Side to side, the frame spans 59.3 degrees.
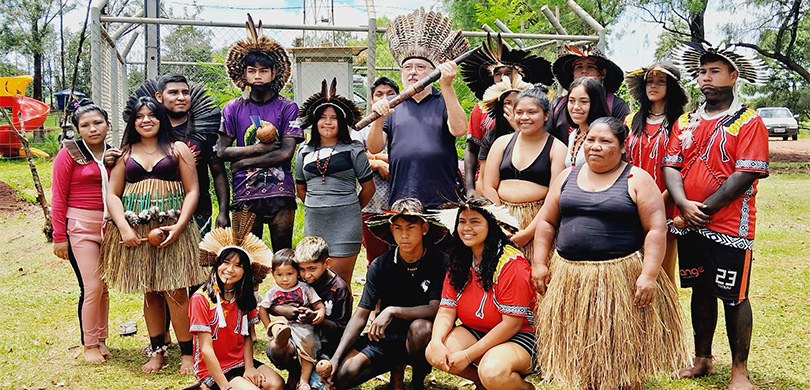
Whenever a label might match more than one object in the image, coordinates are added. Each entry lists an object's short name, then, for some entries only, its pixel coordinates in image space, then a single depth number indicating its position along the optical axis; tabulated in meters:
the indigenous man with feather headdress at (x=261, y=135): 4.33
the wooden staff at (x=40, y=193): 8.27
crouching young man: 3.64
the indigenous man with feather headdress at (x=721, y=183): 3.61
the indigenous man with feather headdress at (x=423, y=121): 4.09
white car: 26.44
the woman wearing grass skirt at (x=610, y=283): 3.14
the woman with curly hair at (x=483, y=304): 3.35
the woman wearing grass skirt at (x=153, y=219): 4.16
